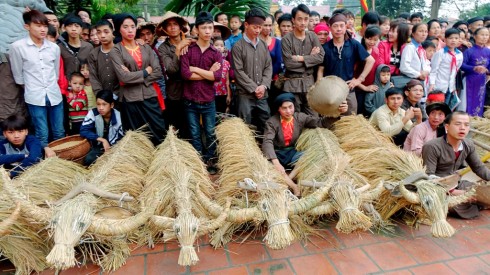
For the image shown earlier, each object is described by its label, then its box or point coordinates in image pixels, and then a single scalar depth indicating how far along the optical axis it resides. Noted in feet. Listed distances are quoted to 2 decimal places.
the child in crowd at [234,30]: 16.50
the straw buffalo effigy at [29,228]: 7.11
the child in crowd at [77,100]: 13.05
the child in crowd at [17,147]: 10.50
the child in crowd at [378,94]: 14.32
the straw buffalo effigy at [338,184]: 7.62
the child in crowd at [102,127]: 11.91
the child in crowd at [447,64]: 16.43
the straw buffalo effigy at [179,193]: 6.76
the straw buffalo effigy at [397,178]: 7.79
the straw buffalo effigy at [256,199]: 7.34
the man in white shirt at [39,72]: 11.36
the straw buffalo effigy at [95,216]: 6.52
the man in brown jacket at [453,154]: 9.55
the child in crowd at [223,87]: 14.35
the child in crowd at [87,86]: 13.28
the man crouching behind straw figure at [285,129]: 11.87
